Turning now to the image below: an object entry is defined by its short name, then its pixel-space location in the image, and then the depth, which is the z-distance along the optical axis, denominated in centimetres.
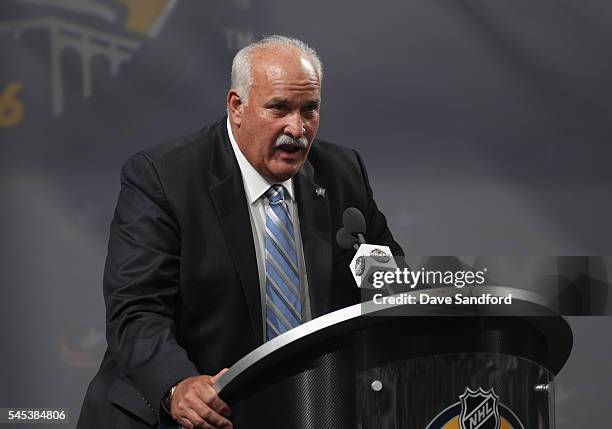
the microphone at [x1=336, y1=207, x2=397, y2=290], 487
